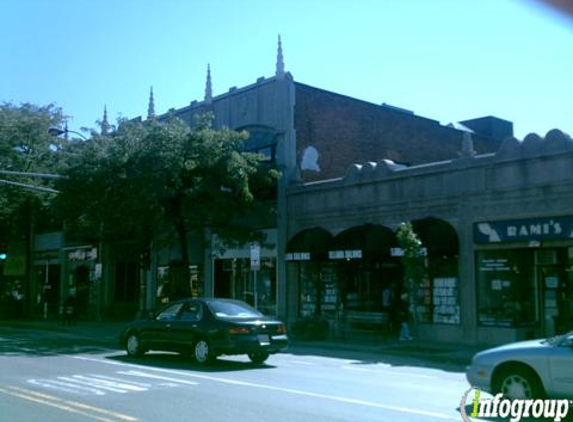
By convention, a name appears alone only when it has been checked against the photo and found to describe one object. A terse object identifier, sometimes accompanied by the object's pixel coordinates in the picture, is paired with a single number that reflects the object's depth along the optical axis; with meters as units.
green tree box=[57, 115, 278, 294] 23.02
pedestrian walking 21.33
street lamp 28.16
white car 8.63
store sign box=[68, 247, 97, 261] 38.14
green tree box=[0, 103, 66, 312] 34.00
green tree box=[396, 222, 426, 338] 20.12
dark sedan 14.60
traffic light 31.85
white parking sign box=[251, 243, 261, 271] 22.14
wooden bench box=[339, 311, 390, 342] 20.80
